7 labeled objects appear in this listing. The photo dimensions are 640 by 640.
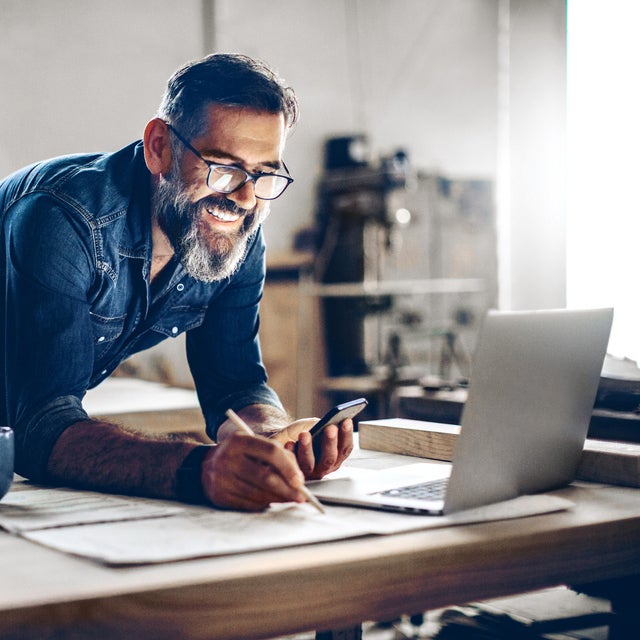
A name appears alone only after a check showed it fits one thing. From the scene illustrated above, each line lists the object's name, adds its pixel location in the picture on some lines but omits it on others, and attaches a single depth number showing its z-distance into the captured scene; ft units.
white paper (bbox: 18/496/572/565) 2.89
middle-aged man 4.04
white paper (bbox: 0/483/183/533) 3.37
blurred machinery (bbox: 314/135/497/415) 18.90
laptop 3.45
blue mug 3.56
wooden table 2.44
